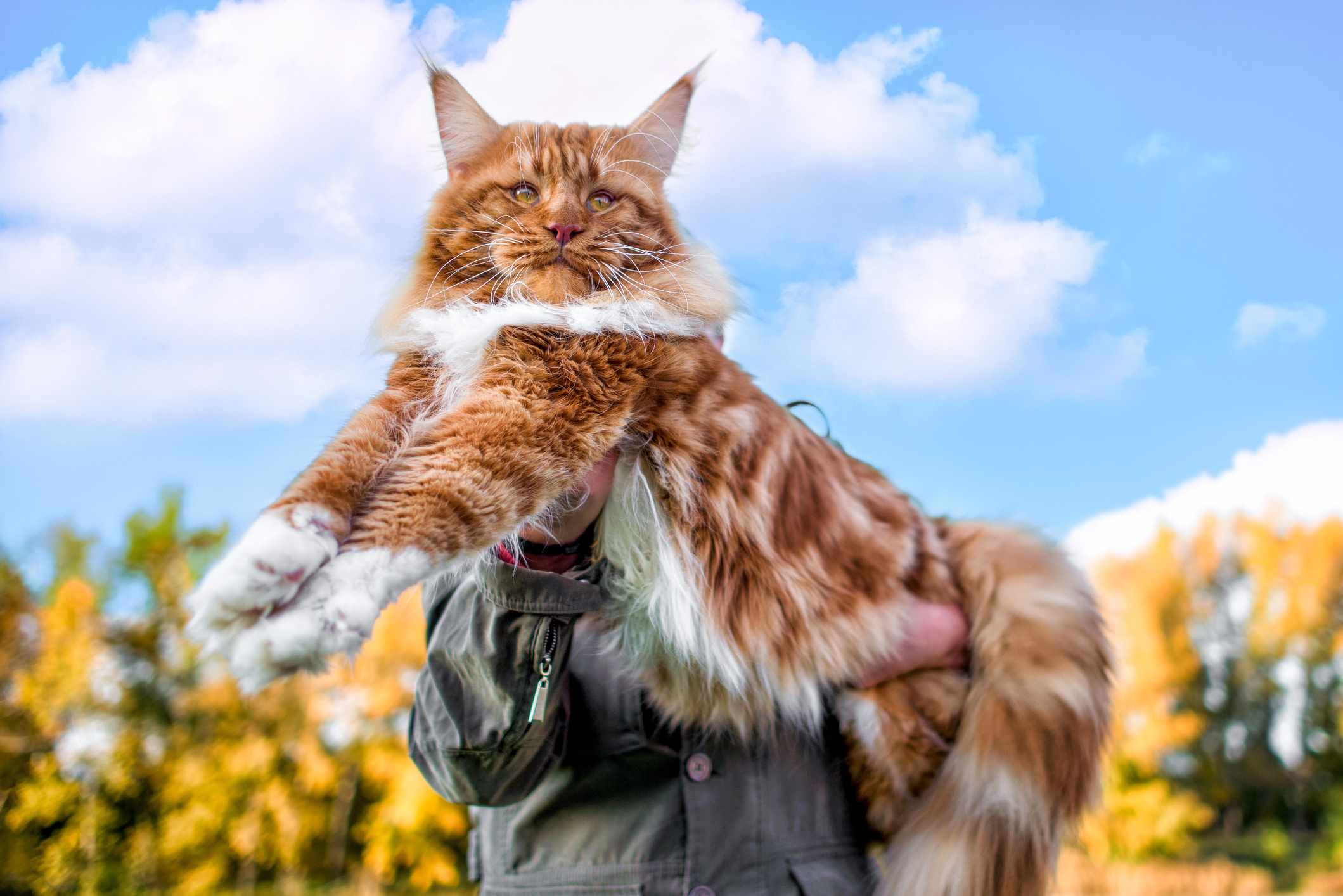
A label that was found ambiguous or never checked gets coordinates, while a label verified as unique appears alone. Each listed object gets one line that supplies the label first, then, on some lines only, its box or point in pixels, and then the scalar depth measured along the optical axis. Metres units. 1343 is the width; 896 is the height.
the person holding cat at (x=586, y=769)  1.61
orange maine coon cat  1.68
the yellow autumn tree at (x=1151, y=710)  8.41
